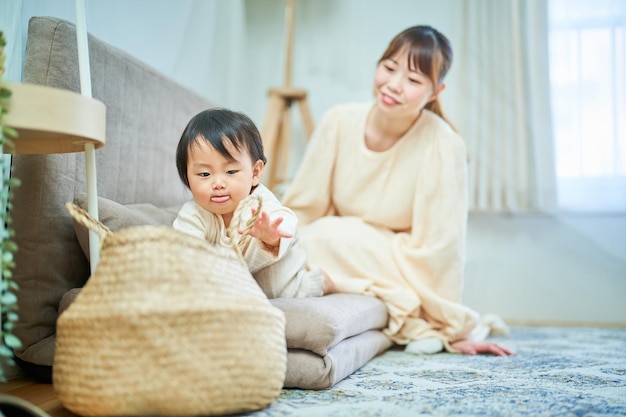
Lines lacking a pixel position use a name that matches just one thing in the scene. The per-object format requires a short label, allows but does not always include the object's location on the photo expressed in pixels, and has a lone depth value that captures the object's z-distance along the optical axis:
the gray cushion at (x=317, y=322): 1.22
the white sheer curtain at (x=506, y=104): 2.71
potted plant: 0.88
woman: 1.83
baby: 1.18
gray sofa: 1.24
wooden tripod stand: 2.74
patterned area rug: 1.02
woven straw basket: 0.86
